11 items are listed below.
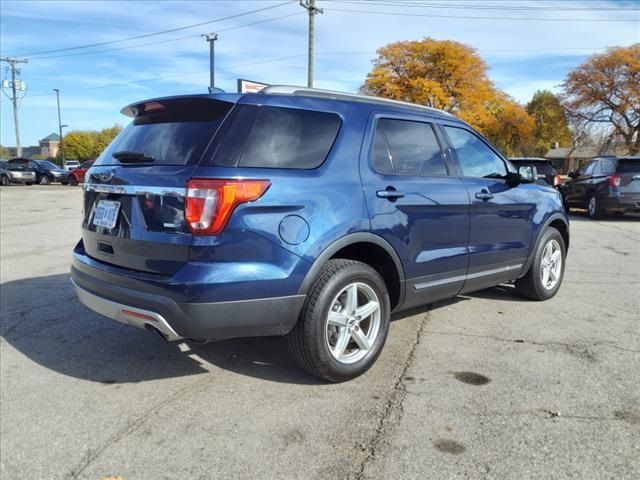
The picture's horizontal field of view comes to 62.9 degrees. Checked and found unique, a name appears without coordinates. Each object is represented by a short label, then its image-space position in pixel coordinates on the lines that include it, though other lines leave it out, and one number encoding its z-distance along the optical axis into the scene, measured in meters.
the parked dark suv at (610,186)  12.83
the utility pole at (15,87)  50.76
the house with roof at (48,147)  119.25
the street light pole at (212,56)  31.89
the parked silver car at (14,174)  31.03
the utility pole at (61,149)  71.44
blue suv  2.85
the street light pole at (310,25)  24.00
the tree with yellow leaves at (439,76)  45.16
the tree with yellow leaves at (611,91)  42.03
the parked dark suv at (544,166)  14.56
